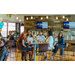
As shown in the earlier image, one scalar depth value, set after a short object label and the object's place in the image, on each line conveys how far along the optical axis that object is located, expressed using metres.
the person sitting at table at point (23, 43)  4.26
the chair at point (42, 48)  4.21
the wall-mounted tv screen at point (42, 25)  8.83
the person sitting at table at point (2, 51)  3.85
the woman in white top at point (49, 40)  4.80
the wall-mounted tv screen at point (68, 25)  8.54
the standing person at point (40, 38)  5.12
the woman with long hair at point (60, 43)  5.12
